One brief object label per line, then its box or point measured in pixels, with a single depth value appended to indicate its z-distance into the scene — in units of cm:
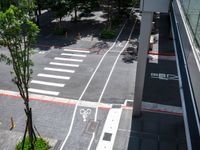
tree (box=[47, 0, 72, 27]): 3634
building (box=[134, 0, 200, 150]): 779
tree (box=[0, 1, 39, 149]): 1210
